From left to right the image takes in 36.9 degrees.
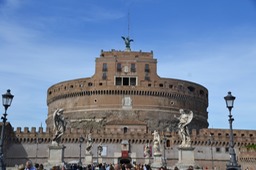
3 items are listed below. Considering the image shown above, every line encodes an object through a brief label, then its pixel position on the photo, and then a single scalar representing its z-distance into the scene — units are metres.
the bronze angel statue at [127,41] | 79.03
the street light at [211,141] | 60.34
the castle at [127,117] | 58.94
